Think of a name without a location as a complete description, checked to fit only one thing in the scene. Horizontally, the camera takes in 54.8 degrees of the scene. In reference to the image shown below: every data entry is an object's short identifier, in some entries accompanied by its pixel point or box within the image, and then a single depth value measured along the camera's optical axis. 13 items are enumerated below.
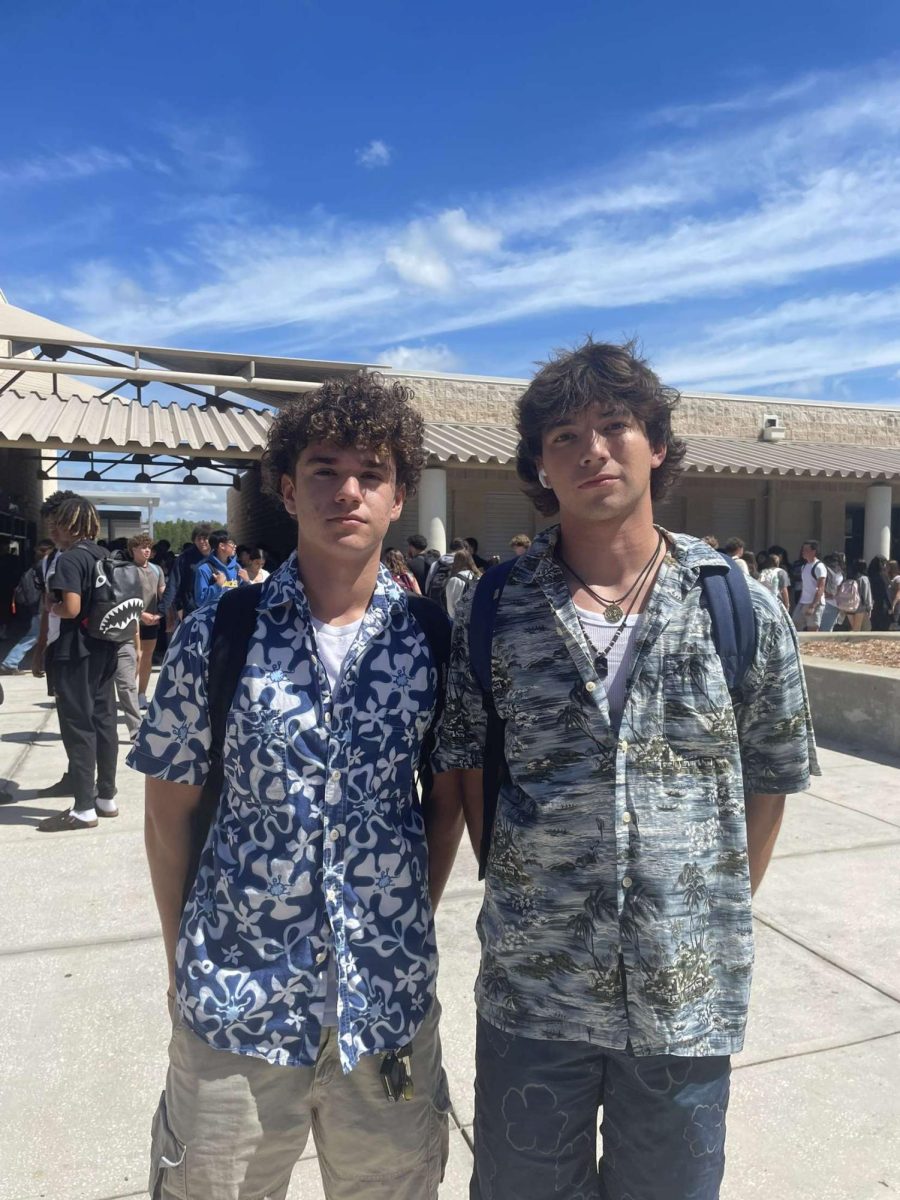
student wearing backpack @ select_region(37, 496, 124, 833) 4.89
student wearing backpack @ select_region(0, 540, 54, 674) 10.05
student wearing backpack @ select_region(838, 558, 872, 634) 13.72
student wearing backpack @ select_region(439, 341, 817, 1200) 1.51
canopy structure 12.34
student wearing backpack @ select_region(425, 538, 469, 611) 9.00
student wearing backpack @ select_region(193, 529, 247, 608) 8.19
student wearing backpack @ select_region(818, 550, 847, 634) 13.52
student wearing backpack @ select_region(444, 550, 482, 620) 8.55
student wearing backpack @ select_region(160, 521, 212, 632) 8.83
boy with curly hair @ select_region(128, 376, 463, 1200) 1.51
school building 11.91
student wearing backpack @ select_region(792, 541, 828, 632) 12.95
